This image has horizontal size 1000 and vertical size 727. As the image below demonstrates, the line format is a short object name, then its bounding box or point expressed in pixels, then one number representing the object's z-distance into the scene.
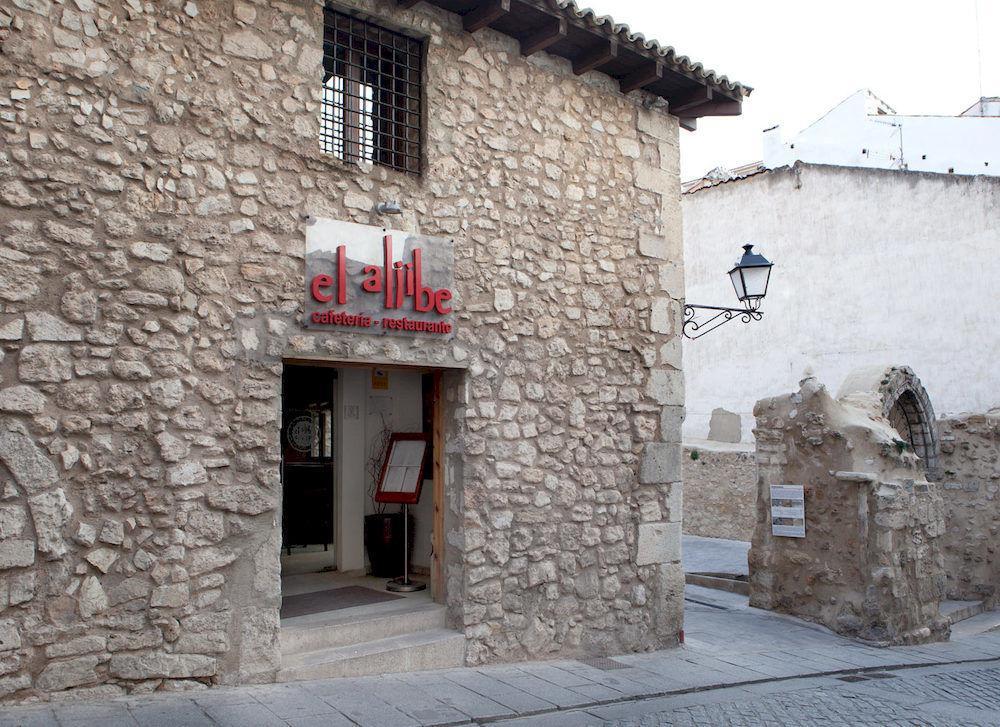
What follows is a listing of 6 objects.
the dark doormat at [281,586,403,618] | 6.27
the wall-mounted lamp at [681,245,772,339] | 8.00
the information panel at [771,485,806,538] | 8.88
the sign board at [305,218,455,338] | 5.50
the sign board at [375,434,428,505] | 7.16
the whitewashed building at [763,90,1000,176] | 19.00
